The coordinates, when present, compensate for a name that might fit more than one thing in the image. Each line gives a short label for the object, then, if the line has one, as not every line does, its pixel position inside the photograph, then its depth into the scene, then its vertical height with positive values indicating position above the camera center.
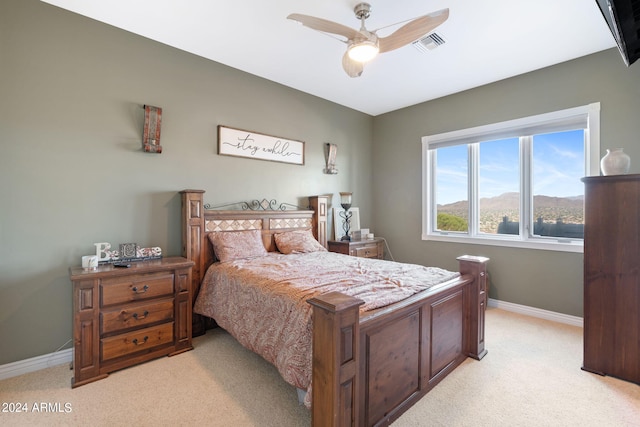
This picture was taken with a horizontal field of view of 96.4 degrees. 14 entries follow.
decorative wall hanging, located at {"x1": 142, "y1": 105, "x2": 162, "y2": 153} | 2.79 +0.83
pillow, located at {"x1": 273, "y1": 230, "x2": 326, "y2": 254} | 3.51 -0.37
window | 3.34 +0.47
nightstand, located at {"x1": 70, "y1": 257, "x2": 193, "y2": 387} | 2.12 -0.83
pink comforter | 1.69 -0.56
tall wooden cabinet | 2.15 -0.48
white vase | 2.27 +0.42
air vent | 2.79 +1.73
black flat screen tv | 1.33 +0.97
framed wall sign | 3.41 +0.88
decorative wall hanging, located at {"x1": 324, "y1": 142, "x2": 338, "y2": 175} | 4.50 +0.92
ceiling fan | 1.96 +1.33
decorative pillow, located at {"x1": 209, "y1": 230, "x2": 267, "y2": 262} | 3.00 -0.35
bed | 1.38 -0.74
